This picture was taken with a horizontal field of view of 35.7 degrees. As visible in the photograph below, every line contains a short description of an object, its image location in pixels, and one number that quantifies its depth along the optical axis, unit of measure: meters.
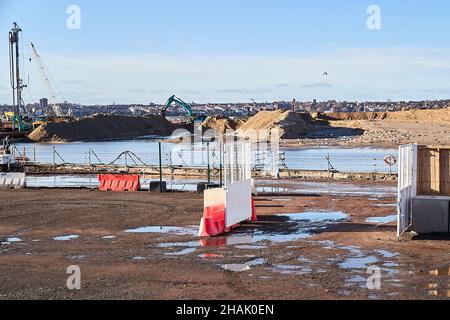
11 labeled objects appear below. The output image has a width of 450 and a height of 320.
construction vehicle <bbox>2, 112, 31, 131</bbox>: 124.65
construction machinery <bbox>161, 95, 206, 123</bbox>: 119.25
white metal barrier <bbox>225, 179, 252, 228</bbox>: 20.15
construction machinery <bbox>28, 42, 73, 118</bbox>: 152.50
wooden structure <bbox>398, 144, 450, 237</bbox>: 18.30
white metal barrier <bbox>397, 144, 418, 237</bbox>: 17.91
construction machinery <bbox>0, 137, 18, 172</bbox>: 44.19
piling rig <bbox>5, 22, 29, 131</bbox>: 121.38
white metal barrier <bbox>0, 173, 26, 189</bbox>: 35.81
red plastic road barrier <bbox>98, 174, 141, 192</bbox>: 32.84
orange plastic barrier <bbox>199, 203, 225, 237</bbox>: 19.53
